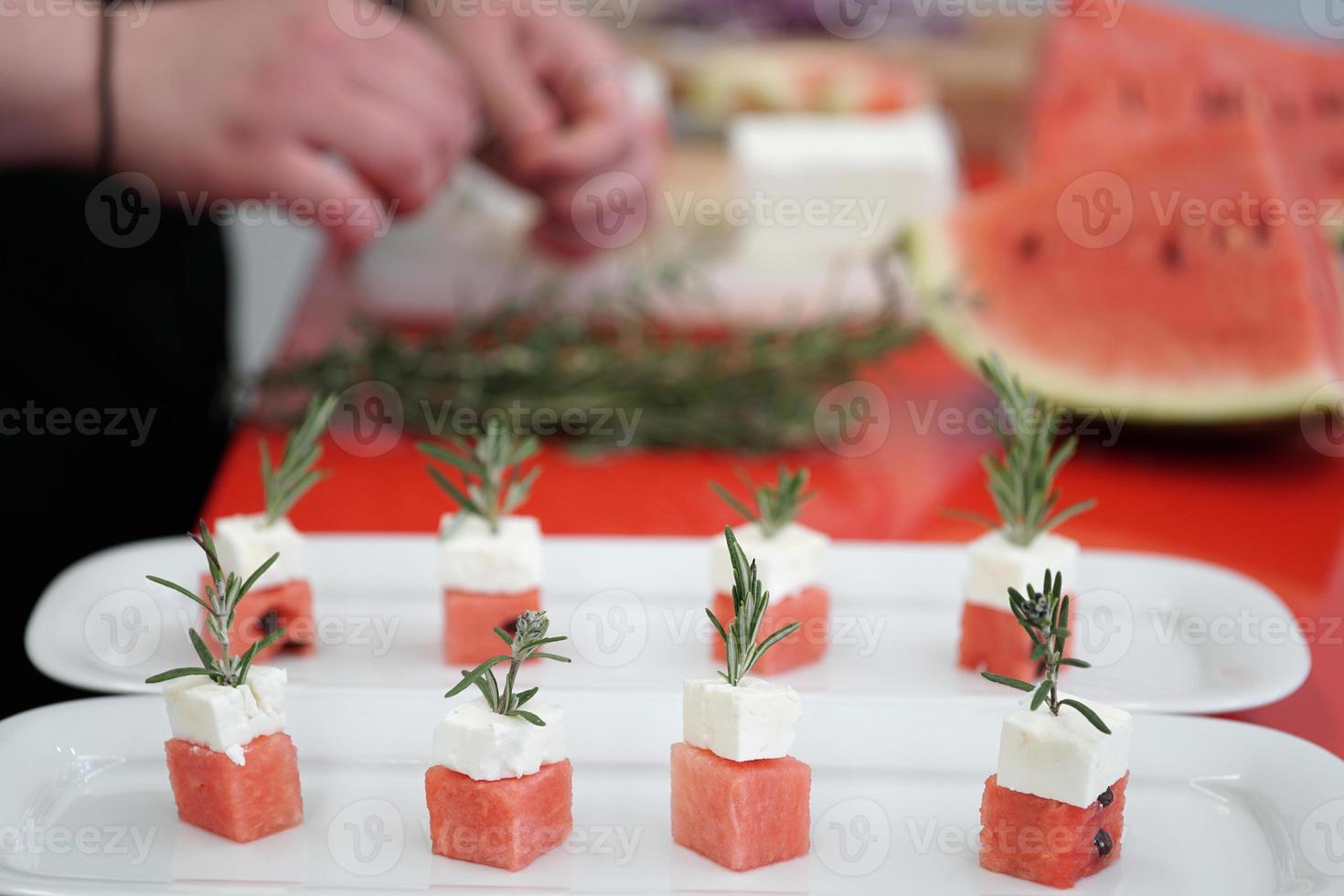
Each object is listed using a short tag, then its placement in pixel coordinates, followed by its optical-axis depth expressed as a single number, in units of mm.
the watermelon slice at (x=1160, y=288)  829
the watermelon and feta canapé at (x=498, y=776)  589
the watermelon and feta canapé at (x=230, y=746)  596
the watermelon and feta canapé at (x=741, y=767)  590
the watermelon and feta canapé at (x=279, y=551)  666
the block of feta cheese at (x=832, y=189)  1081
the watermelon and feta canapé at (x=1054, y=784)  583
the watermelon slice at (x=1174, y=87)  1081
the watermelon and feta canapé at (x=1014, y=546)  664
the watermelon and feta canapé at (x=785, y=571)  668
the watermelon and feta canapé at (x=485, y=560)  671
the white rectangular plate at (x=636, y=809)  589
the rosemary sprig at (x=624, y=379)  838
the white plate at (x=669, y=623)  669
